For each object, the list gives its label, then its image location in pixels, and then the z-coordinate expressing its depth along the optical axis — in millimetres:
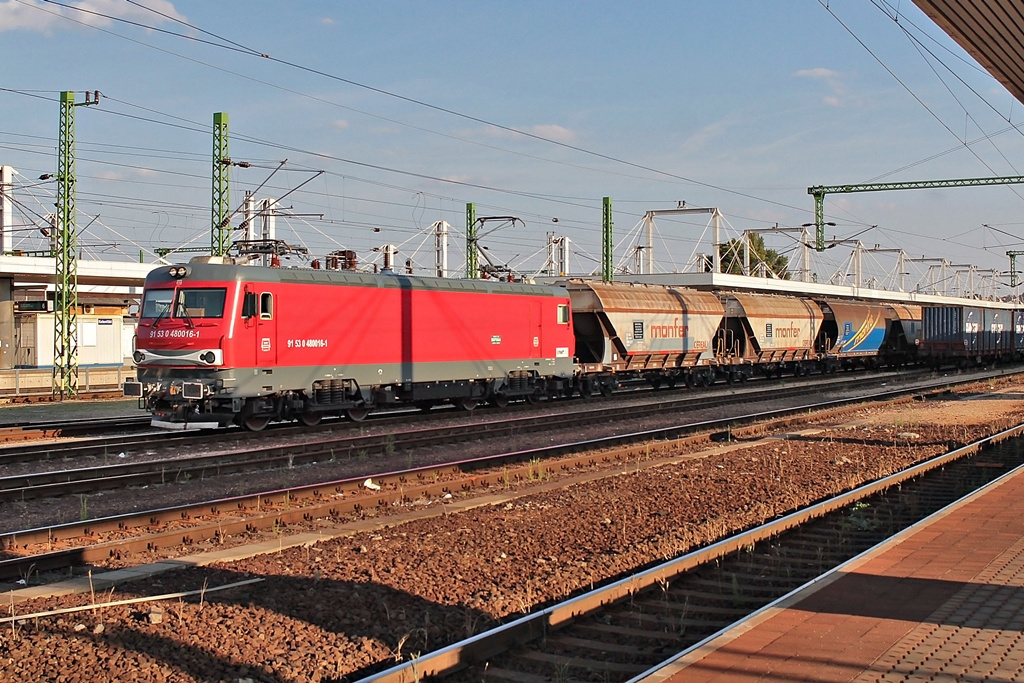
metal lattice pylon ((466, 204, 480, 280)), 41844
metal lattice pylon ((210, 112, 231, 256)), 28062
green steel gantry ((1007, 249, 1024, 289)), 123919
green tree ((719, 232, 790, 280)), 118038
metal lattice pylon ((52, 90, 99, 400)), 29797
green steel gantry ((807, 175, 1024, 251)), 50219
